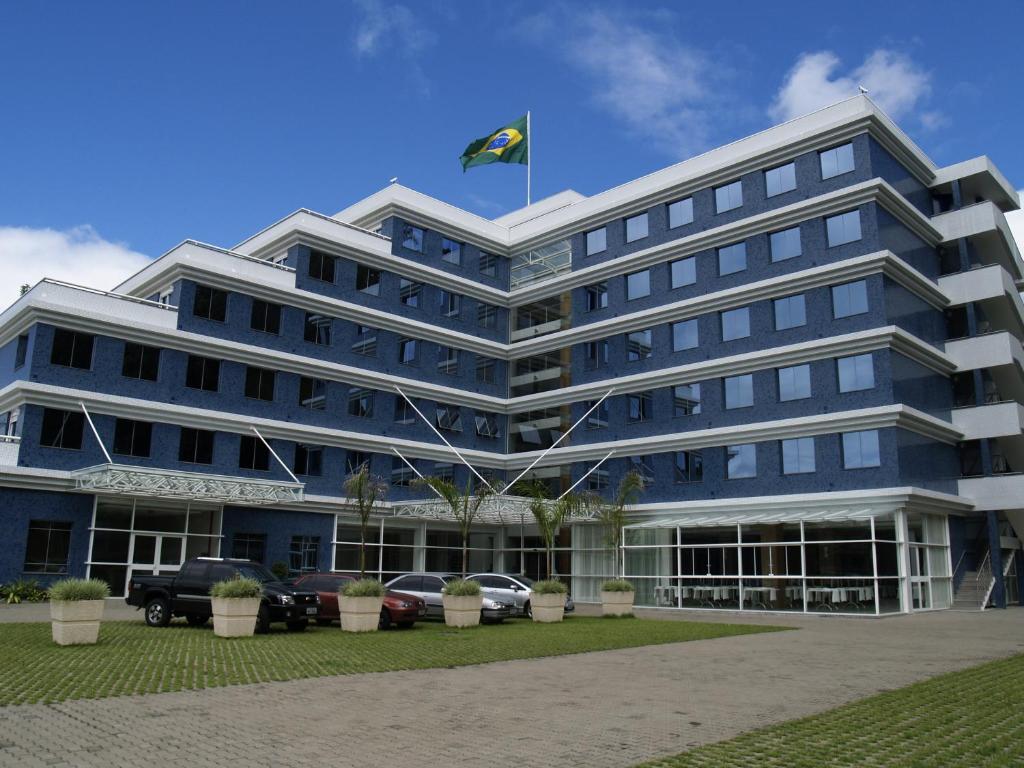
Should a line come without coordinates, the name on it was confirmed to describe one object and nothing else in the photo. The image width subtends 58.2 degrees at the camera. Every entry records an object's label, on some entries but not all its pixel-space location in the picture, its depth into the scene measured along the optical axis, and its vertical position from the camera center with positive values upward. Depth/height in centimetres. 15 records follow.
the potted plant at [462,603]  2606 -126
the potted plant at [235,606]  2088 -117
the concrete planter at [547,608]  2886 -151
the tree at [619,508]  3826 +221
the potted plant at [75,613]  1825 -119
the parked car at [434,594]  2861 -115
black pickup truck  2306 -106
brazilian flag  4962 +2182
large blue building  3447 +722
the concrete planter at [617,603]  3166 -145
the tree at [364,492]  3647 +268
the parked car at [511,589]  3077 -103
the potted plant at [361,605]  2358 -123
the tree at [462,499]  3706 +237
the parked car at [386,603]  2512 -127
